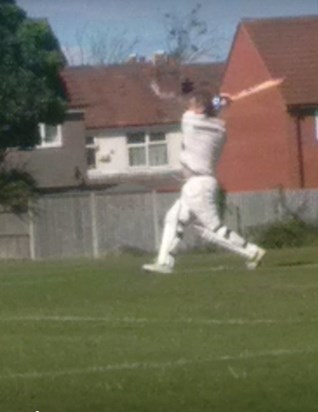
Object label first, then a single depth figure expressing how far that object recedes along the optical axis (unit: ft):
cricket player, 66.95
